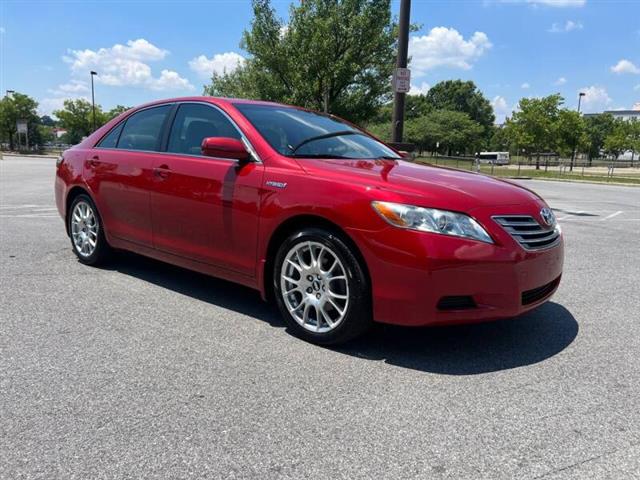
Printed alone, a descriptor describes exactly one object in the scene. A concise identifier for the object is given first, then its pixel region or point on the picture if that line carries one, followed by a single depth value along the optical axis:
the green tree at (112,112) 70.16
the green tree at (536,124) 47.53
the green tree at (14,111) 62.06
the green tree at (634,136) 69.12
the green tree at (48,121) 168.18
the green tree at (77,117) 62.19
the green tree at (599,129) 99.09
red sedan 3.02
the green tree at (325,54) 22.83
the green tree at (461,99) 102.56
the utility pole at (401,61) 9.73
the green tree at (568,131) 48.26
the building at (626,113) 163.25
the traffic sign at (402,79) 9.80
